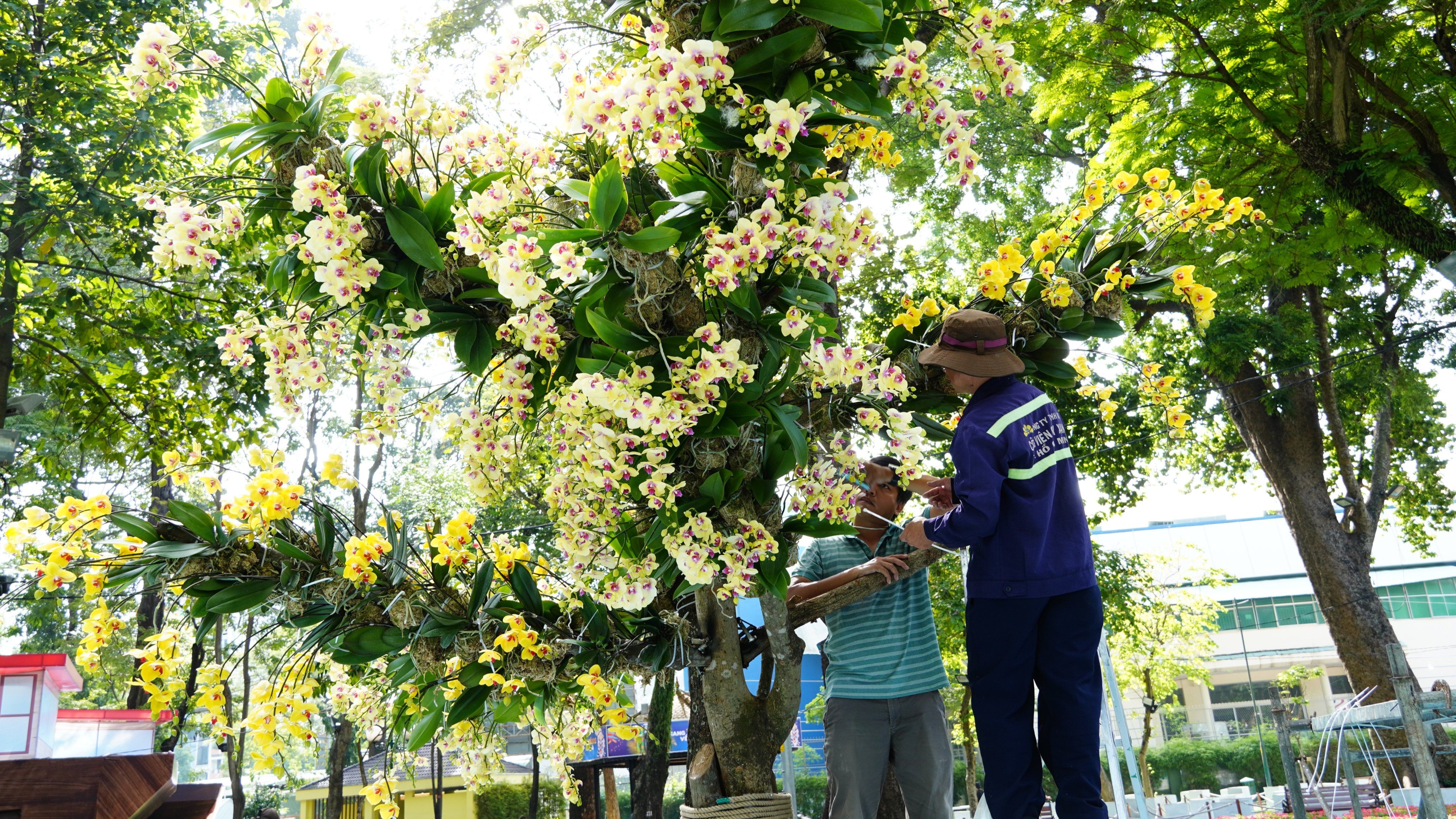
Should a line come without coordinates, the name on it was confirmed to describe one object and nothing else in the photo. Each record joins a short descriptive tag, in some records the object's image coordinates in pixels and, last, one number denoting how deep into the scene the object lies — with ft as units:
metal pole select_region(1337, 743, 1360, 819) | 18.35
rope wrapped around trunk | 7.38
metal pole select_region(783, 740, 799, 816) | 15.65
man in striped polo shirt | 9.25
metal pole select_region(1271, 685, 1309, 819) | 21.54
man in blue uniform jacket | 7.29
